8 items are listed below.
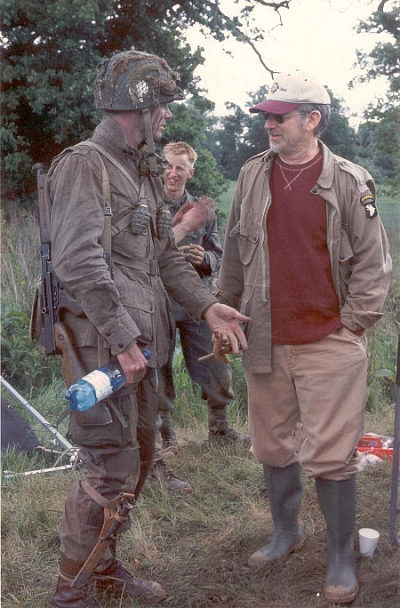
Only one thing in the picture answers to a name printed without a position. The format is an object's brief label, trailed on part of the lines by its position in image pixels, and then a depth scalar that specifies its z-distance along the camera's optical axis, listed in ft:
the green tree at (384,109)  33.09
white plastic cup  12.31
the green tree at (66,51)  40.52
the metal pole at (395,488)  12.70
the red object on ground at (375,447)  17.02
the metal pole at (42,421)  16.46
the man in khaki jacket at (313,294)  11.33
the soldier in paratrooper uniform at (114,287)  9.88
